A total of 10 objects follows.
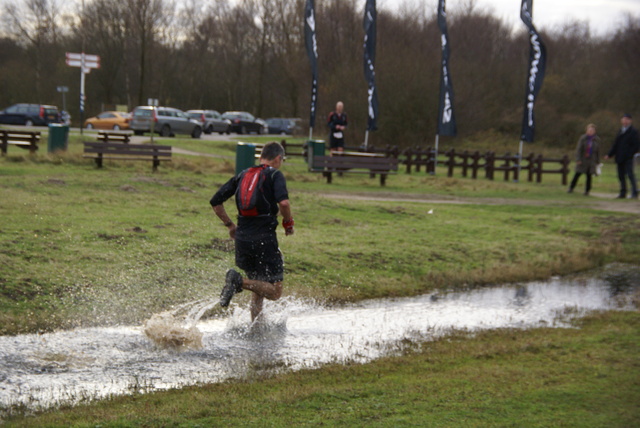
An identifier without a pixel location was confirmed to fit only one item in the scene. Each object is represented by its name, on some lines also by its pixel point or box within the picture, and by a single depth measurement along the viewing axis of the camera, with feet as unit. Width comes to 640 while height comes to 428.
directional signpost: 120.67
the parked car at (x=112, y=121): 155.30
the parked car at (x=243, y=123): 195.72
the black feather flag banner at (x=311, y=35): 88.74
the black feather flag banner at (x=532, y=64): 82.99
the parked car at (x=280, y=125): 207.72
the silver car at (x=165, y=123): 137.69
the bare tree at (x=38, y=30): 216.95
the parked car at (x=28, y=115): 161.58
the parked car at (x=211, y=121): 174.81
